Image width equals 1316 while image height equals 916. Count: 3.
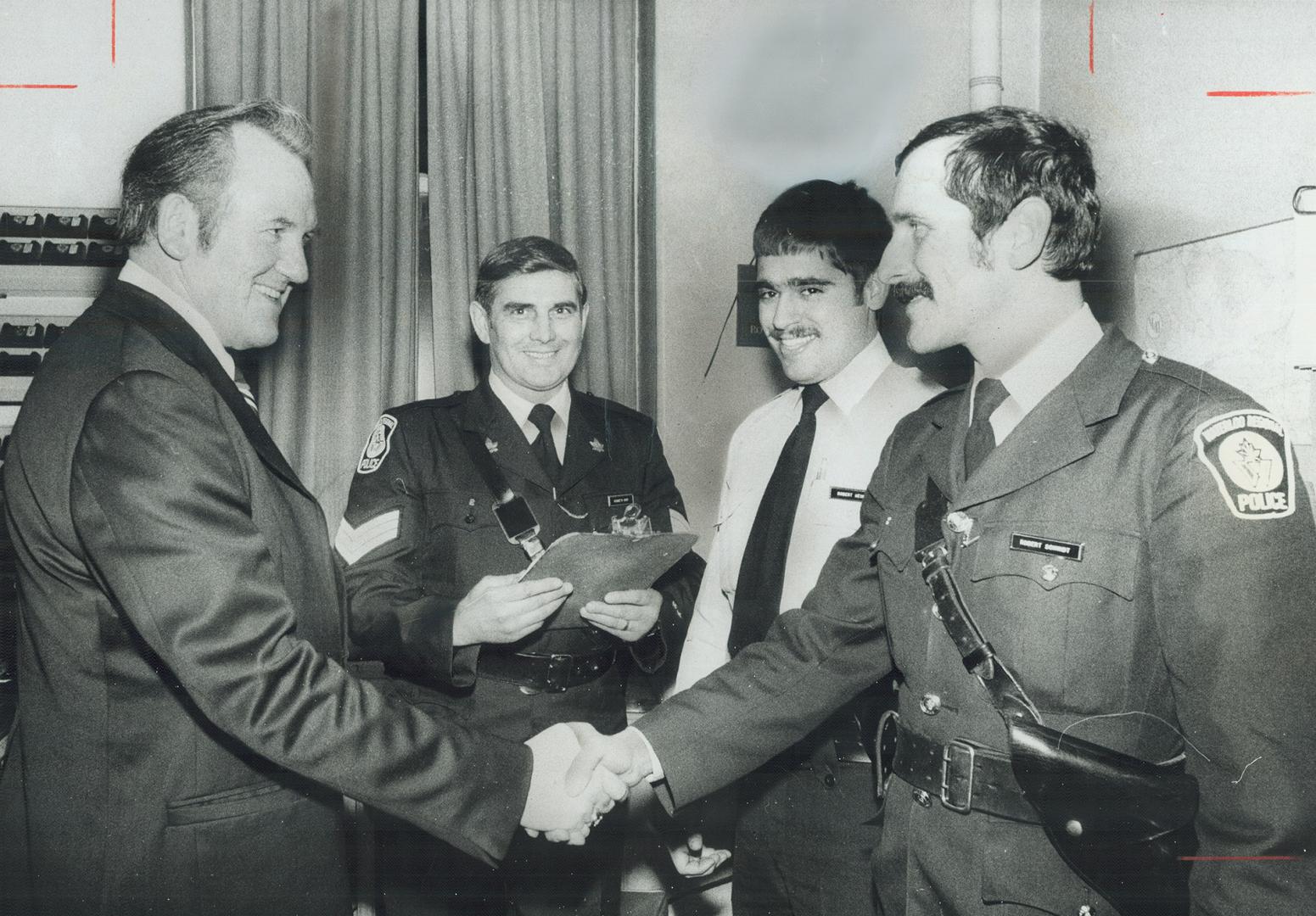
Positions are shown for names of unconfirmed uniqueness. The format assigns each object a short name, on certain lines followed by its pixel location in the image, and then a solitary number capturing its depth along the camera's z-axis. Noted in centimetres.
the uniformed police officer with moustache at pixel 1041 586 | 129
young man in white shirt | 223
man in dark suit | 150
